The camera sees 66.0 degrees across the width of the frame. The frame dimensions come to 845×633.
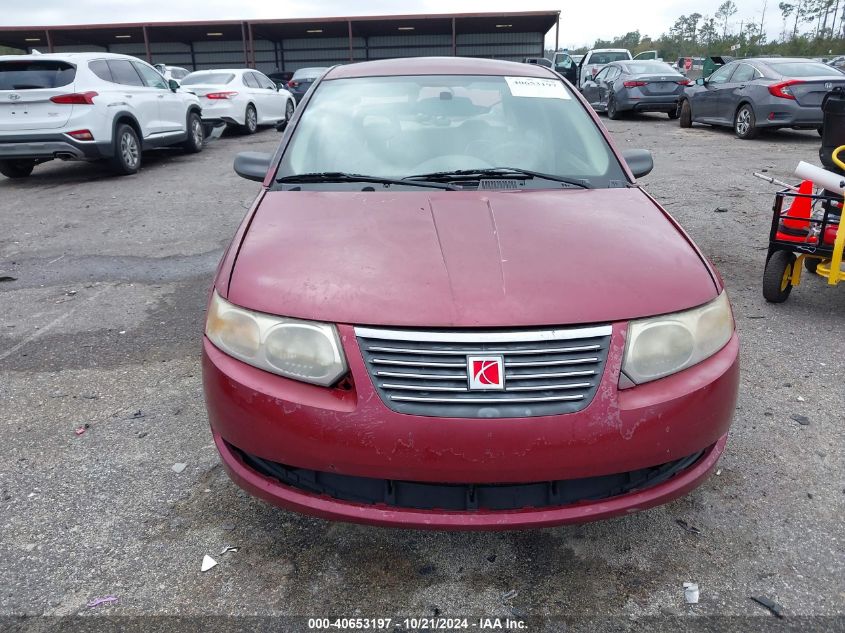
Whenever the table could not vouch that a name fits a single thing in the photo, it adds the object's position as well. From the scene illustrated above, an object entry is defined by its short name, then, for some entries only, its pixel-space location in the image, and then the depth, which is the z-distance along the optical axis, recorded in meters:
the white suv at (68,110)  8.45
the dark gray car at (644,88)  14.88
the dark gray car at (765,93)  10.62
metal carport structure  32.38
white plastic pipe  3.88
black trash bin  4.36
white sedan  13.93
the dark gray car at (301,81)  20.09
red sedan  1.78
